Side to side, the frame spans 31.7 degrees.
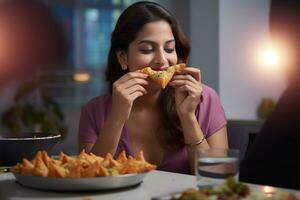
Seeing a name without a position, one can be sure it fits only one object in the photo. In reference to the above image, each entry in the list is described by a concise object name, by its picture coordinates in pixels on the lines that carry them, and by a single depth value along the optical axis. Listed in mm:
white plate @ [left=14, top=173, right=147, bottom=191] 1053
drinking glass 1046
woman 1775
